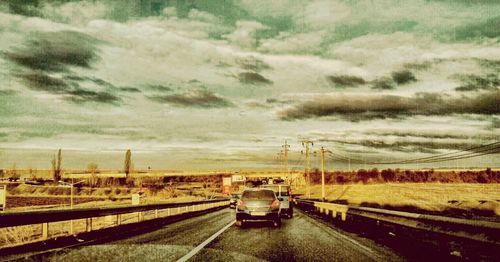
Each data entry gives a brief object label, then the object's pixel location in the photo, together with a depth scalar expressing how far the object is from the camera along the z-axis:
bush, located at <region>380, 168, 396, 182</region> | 160.00
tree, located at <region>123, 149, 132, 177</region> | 141.12
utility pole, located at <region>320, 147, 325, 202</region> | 57.76
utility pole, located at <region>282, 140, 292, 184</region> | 106.87
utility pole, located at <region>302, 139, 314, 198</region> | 80.14
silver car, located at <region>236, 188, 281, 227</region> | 18.42
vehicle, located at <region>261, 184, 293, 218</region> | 25.61
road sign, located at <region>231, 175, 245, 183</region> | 99.15
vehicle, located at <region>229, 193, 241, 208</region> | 37.54
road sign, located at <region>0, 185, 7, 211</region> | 23.73
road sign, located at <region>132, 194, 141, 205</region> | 29.49
